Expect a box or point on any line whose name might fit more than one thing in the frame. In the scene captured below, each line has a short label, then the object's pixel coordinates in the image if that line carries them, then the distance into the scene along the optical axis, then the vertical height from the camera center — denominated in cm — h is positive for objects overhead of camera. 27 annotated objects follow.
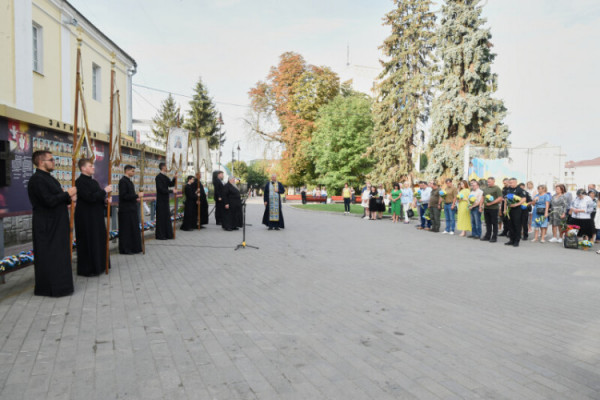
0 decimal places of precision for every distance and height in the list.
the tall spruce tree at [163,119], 5412 +938
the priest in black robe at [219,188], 1481 -5
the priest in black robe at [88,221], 646 -58
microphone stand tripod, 985 -147
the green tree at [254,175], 6926 +213
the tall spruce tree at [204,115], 5291 +975
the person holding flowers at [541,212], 1248 -71
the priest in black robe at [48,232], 527 -63
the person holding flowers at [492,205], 1203 -48
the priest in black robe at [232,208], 1407 -77
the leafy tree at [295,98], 3856 +883
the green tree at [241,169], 8144 +372
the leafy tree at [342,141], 3662 +437
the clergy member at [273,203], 1425 -57
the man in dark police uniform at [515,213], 1126 -67
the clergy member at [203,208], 1534 -84
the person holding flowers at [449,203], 1418 -51
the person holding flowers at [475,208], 1273 -61
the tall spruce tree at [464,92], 2409 +603
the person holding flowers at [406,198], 1856 -45
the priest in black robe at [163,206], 1079 -54
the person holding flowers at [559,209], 1235 -61
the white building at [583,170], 2050 +337
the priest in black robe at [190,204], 1387 -62
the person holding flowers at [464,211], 1334 -75
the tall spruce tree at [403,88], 3061 +787
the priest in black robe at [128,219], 862 -71
